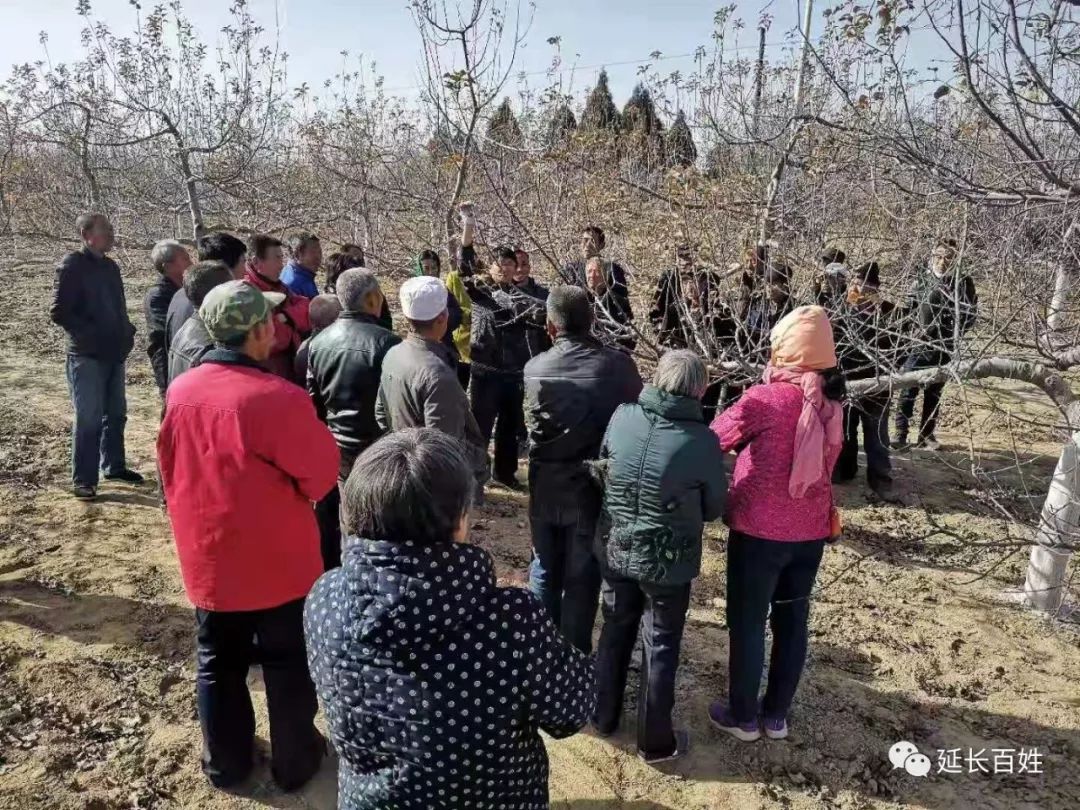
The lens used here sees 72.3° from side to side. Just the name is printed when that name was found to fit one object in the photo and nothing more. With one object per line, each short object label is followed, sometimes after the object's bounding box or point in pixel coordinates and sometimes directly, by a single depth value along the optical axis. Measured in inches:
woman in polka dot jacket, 55.8
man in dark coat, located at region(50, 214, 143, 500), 181.8
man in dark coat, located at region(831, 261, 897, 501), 163.5
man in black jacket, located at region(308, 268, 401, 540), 127.4
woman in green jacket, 98.6
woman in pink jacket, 102.7
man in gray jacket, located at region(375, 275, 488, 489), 115.6
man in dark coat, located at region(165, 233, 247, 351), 147.5
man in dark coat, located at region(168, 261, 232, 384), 124.9
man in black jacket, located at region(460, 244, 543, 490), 206.1
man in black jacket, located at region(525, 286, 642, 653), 118.0
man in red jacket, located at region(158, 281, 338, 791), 88.8
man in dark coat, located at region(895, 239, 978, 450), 132.6
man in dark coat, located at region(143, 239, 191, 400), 174.6
